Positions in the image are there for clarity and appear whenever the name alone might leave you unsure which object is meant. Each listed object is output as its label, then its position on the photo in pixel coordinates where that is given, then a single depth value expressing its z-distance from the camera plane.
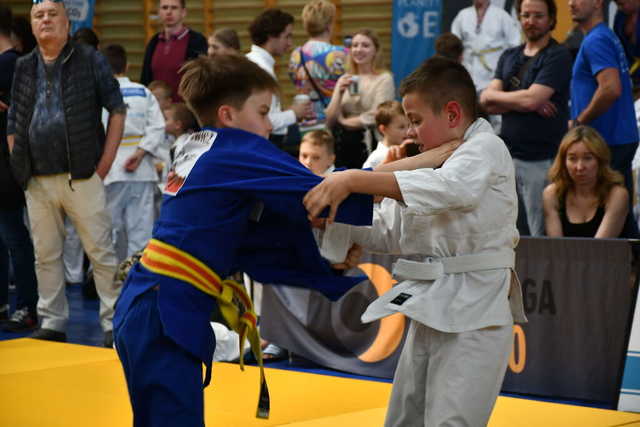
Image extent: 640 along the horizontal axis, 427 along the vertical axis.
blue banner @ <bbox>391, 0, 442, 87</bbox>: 15.28
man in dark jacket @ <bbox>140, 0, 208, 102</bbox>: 13.57
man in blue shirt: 9.97
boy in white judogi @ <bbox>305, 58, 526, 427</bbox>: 4.38
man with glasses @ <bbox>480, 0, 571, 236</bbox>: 10.41
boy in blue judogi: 4.31
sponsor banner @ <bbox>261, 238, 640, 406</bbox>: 7.89
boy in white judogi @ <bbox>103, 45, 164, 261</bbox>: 12.39
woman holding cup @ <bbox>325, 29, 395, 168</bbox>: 11.61
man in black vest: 9.87
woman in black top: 9.01
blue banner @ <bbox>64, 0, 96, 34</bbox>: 16.21
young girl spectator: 11.58
